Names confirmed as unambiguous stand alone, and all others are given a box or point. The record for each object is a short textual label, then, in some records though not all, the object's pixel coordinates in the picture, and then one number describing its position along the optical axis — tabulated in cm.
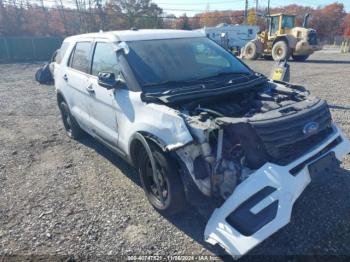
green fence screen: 2644
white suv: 248
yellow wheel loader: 1768
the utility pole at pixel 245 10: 4107
